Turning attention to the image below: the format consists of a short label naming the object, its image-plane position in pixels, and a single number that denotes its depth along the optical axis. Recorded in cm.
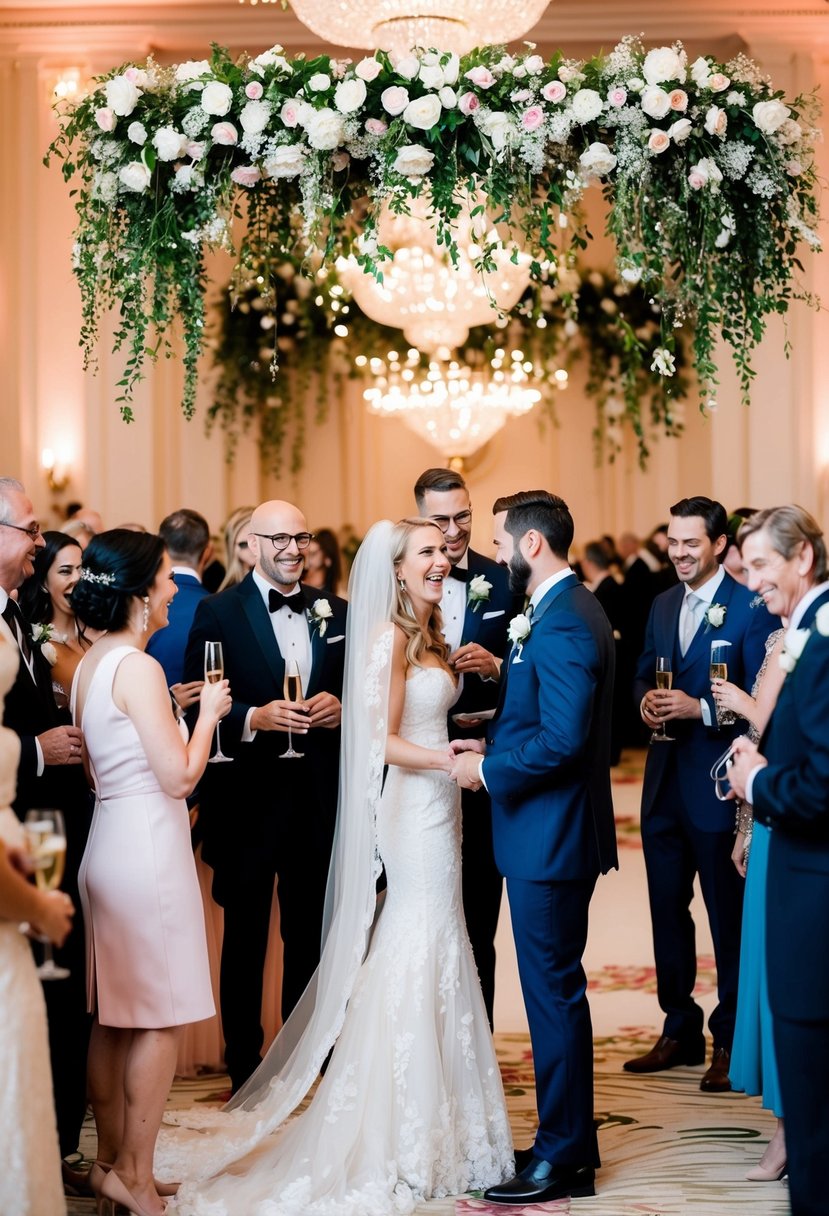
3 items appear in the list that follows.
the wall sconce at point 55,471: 1084
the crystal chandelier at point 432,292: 1102
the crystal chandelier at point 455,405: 1188
